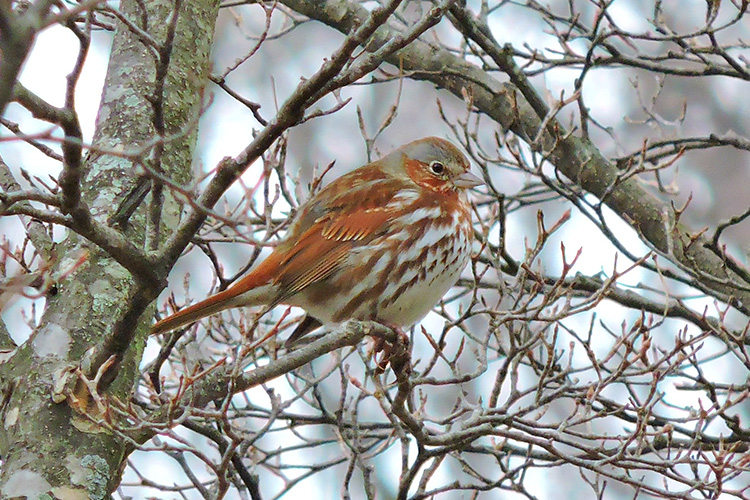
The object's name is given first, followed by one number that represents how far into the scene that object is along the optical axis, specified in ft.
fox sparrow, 33.30
